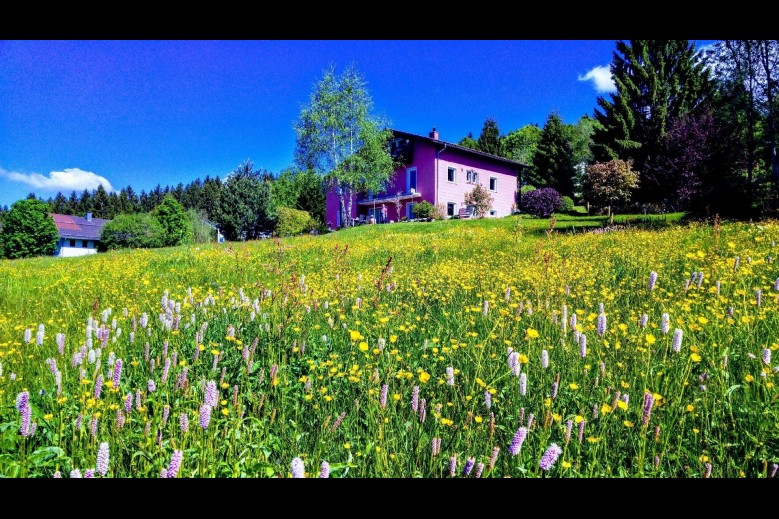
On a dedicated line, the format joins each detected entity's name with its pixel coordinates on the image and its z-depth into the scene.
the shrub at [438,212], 19.97
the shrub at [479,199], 24.78
